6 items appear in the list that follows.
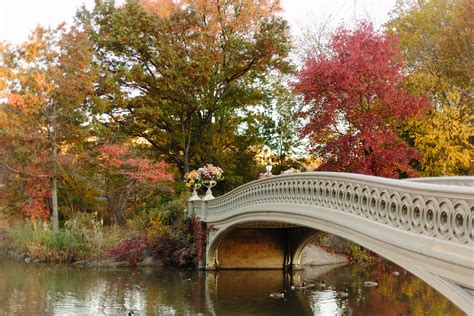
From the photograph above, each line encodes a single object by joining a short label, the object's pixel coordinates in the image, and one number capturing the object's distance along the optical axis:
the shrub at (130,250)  21.42
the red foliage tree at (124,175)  24.30
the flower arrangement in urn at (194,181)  21.30
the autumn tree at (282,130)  30.16
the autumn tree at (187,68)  26.38
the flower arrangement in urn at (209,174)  21.06
